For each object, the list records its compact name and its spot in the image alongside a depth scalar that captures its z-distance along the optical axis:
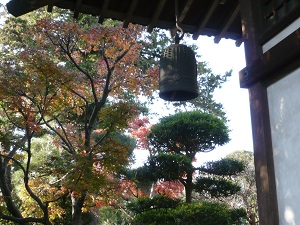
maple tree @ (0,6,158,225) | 7.30
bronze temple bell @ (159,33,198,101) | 3.23
